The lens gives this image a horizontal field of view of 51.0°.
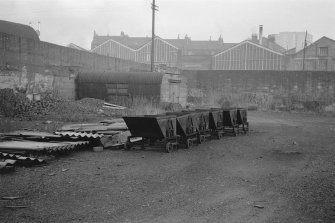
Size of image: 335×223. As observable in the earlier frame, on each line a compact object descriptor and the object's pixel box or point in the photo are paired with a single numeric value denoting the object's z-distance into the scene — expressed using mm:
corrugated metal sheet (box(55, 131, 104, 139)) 9867
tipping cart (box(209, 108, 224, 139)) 12288
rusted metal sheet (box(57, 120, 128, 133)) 11419
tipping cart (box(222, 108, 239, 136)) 13367
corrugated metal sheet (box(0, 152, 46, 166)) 7559
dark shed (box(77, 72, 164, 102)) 20156
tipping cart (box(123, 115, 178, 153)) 9352
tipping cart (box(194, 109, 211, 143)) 11344
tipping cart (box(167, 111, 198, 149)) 10305
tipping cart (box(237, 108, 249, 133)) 14285
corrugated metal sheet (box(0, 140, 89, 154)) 8266
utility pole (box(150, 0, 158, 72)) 29338
